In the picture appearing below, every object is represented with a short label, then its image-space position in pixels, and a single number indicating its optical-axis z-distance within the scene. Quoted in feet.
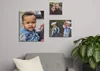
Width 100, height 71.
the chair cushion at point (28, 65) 9.77
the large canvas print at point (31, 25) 12.19
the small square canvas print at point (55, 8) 12.18
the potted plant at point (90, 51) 10.03
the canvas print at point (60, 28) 12.19
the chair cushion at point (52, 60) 10.79
